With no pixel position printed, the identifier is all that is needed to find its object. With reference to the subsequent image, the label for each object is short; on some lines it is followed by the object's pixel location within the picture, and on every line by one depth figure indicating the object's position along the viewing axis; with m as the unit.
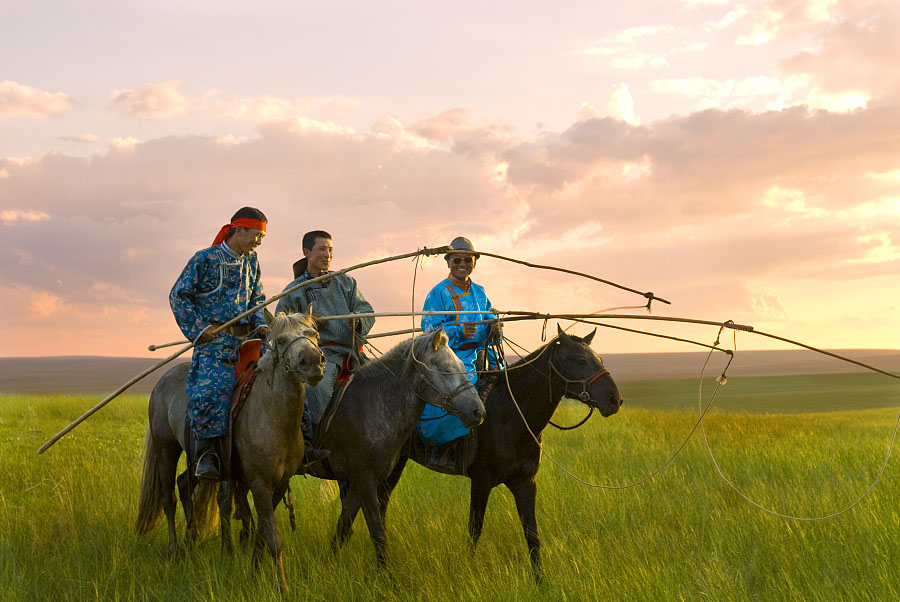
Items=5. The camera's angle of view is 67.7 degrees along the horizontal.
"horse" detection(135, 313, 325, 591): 4.98
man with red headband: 5.82
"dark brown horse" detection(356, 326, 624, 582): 6.28
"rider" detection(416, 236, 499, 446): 6.49
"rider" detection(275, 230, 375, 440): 6.77
